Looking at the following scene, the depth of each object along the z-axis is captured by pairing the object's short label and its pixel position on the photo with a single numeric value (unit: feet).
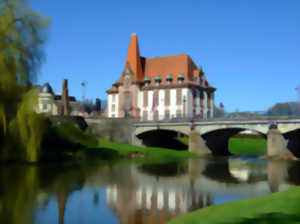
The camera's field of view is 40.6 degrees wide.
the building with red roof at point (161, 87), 272.92
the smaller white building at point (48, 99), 426.92
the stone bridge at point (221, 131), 164.45
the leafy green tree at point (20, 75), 89.23
